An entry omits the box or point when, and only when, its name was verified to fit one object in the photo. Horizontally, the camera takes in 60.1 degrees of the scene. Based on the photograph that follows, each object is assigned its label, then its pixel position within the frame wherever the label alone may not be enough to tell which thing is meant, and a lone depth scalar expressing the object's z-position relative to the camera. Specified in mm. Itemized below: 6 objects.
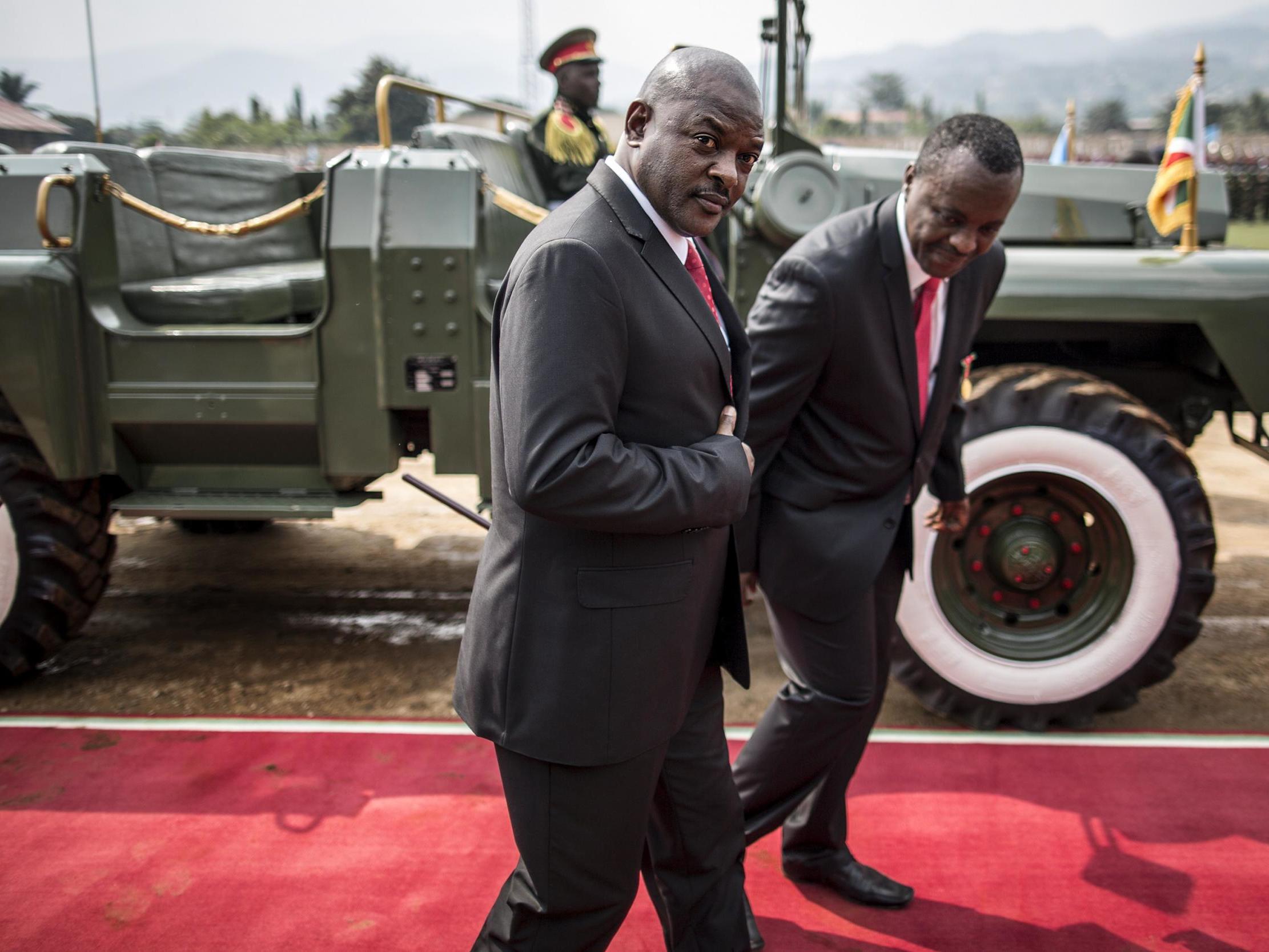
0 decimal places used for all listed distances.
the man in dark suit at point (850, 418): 2236
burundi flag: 3789
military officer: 4746
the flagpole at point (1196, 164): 3746
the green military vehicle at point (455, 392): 3414
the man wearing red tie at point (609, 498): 1448
